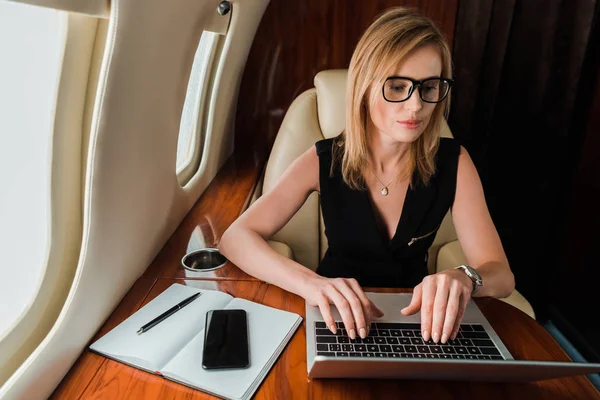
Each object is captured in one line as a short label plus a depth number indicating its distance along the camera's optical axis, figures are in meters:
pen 0.87
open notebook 0.73
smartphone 0.76
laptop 0.63
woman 1.08
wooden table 0.72
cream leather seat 1.58
